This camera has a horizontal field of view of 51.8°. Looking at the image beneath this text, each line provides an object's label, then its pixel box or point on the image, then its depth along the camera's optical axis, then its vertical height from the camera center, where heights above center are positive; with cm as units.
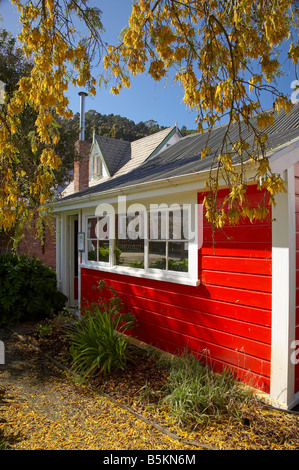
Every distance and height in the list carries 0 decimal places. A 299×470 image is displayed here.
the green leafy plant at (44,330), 622 -197
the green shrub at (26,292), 720 -141
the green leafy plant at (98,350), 447 -176
